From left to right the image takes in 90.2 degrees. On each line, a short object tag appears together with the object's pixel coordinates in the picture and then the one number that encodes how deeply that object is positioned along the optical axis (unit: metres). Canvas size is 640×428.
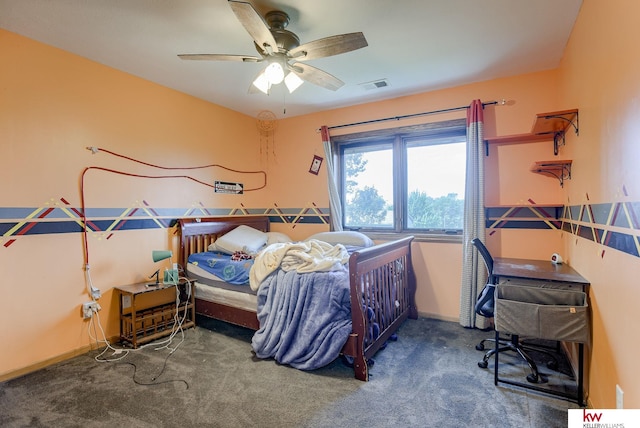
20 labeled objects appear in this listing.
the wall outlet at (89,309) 2.74
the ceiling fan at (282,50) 1.85
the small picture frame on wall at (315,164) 4.29
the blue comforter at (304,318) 2.33
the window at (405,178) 3.54
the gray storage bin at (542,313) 1.89
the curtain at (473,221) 3.18
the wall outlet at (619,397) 1.43
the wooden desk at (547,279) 1.96
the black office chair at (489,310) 2.42
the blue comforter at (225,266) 2.98
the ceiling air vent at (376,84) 3.31
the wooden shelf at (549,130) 2.32
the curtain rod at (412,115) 3.25
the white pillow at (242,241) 3.55
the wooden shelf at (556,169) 2.59
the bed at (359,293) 2.29
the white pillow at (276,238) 4.09
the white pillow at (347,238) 3.61
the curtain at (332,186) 4.06
